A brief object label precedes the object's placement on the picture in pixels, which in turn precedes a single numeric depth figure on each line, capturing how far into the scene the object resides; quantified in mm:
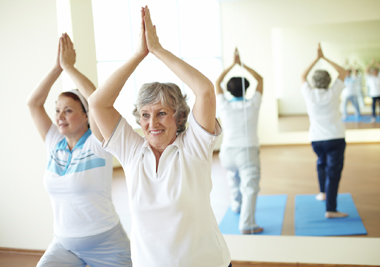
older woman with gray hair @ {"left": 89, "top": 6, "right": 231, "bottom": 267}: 1648
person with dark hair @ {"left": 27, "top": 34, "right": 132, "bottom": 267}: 2314
